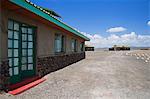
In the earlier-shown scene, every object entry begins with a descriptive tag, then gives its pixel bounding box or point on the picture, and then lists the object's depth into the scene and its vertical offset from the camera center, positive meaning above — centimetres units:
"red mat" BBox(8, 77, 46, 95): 366 -148
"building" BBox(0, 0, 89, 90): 375 +42
